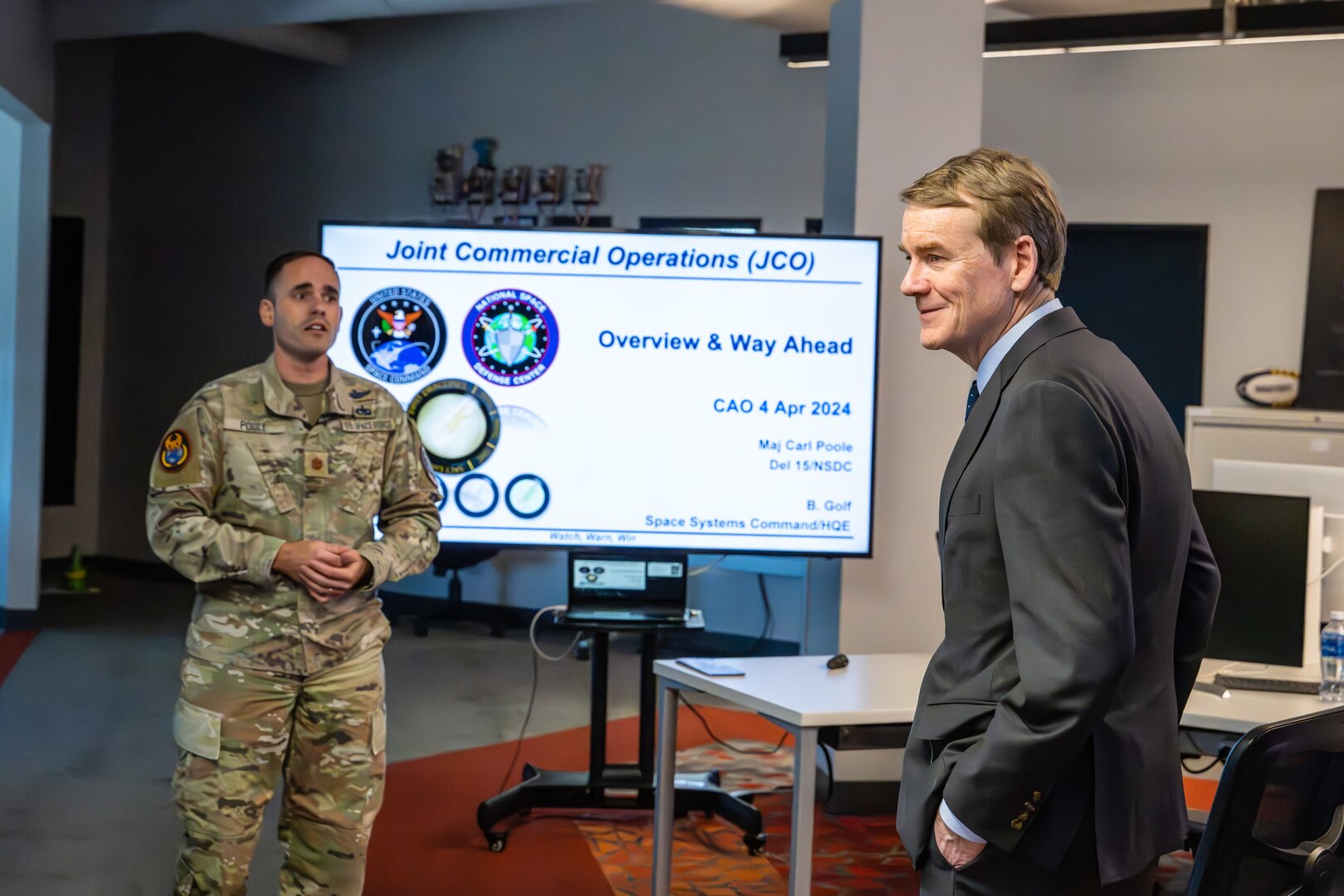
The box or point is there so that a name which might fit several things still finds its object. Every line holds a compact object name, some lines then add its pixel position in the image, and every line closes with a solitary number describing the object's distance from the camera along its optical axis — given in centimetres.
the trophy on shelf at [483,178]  696
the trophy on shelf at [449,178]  702
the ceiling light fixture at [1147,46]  513
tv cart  359
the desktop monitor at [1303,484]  301
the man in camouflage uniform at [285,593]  245
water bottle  280
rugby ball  546
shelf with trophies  681
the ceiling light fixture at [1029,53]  536
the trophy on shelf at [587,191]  676
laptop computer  360
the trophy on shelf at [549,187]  680
